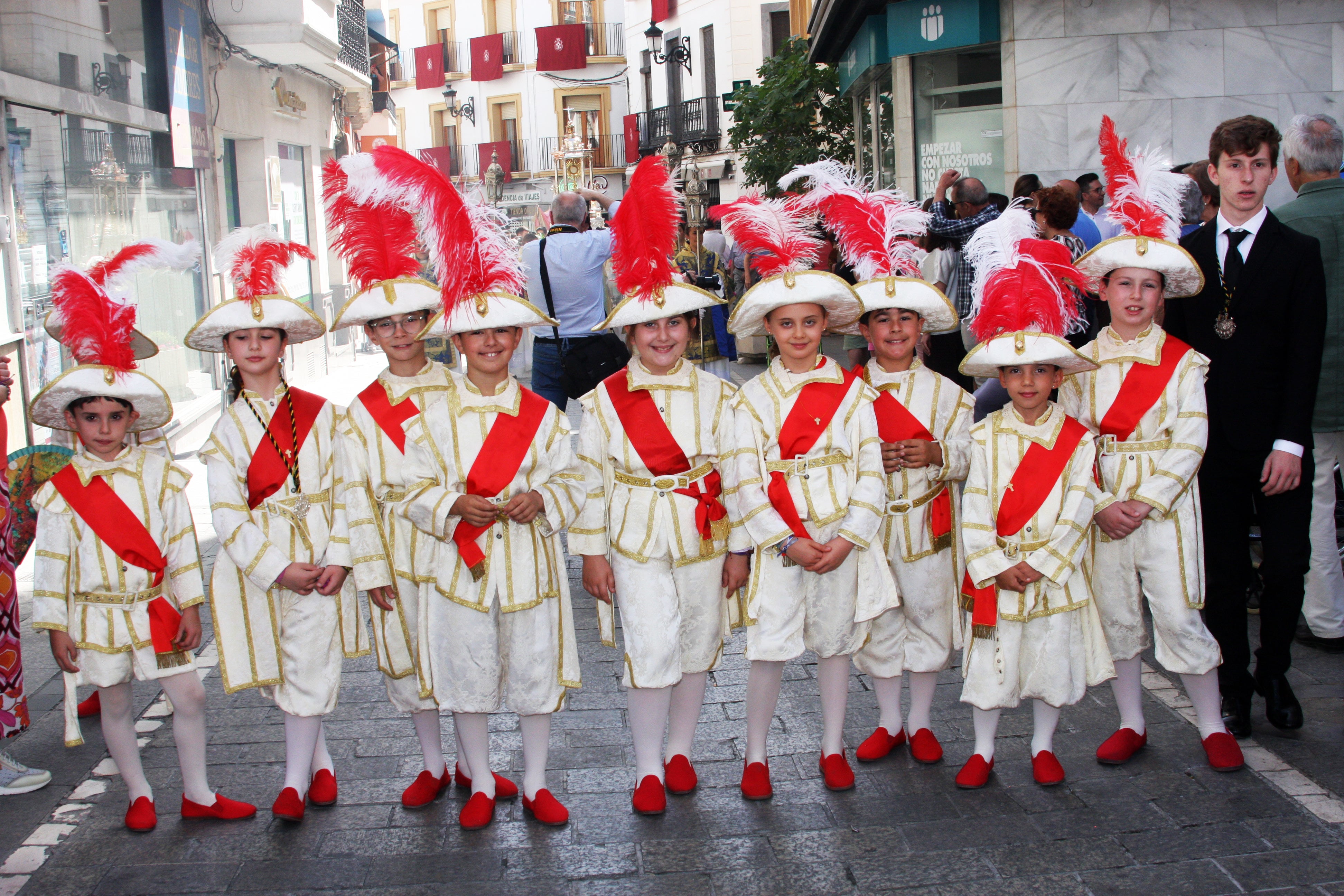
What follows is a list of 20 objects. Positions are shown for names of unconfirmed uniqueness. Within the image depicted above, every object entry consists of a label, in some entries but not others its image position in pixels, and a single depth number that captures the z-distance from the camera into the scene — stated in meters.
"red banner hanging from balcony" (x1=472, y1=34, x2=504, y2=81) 46.22
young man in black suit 4.43
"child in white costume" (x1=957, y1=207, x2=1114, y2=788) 4.11
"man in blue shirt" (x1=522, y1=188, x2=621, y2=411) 7.50
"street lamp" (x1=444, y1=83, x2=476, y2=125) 35.25
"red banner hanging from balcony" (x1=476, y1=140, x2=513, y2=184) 45.81
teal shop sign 10.86
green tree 16.45
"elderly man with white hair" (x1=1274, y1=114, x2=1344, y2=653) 4.98
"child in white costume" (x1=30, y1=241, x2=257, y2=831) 3.94
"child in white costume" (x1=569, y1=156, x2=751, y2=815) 4.05
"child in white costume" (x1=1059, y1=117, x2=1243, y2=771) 4.21
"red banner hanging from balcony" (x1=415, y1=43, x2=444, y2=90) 47.72
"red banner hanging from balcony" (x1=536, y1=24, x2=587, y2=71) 44.50
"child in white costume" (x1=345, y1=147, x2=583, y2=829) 3.92
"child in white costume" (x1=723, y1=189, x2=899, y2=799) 4.07
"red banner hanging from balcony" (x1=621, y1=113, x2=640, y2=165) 41.41
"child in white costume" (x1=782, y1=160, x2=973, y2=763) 4.35
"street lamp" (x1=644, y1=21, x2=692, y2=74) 25.16
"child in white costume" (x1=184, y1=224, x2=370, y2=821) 4.01
